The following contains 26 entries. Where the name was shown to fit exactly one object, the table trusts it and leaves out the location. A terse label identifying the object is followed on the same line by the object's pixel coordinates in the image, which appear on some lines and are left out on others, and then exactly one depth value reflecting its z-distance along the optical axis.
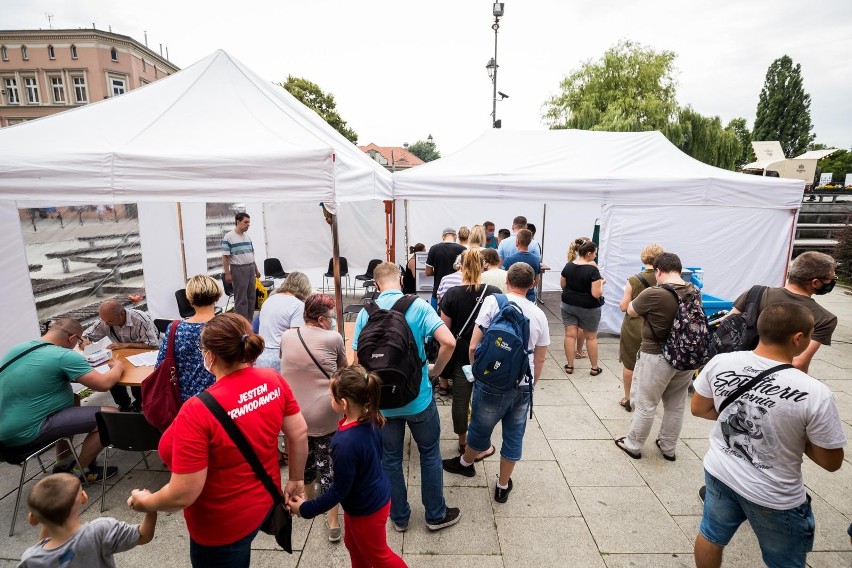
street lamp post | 12.71
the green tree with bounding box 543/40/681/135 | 19.12
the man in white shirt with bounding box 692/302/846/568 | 1.63
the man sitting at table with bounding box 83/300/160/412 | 3.72
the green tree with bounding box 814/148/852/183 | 37.88
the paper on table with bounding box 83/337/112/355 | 3.63
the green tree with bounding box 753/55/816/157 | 42.75
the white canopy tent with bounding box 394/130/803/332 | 5.65
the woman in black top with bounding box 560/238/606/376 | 4.67
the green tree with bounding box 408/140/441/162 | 84.31
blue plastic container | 4.61
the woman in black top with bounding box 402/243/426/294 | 6.05
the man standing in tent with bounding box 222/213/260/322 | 6.25
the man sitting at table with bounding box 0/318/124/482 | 2.60
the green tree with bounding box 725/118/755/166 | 46.12
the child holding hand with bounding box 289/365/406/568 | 1.68
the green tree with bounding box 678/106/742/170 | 19.17
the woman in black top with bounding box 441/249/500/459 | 3.04
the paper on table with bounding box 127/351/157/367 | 3.48
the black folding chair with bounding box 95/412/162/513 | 2.64
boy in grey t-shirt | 1.41
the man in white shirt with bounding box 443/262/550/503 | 2.65
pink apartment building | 38.16
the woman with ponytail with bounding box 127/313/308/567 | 1.46
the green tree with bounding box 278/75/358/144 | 27.48
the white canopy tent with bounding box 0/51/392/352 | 3.04
